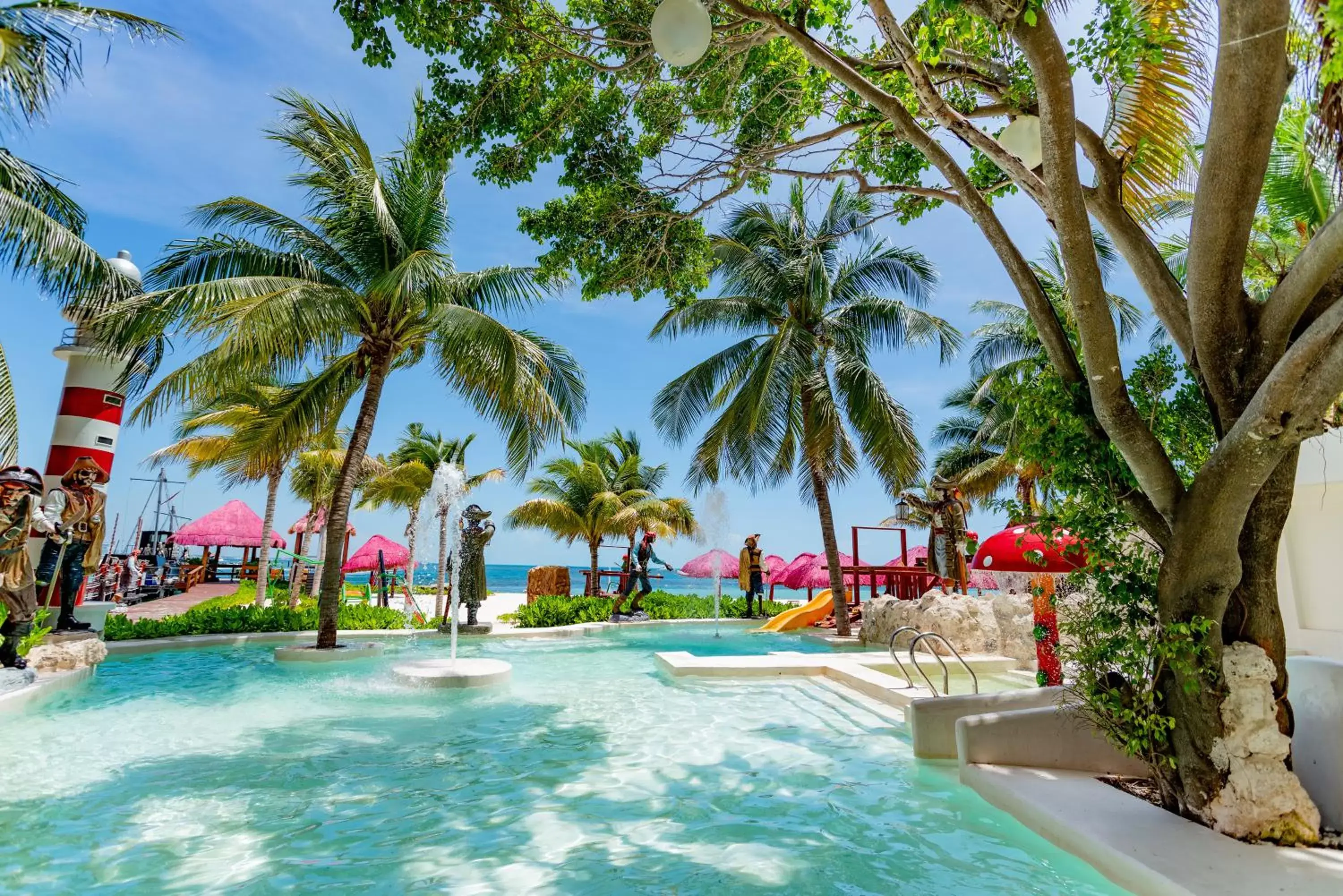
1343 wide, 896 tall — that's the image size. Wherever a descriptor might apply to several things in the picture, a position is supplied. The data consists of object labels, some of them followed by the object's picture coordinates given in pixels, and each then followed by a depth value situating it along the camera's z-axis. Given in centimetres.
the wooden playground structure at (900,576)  1748
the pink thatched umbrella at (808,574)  2505
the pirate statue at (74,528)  869
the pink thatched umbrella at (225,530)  2750
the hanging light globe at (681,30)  400
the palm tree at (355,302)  1034
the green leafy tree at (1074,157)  363
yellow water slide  1783
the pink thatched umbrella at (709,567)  3141
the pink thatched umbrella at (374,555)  2898
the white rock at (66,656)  859
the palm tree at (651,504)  2638
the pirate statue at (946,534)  1294
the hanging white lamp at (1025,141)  500
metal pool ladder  630
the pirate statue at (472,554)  1524
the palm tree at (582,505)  2614
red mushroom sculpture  609
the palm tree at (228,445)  1805
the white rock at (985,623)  1150
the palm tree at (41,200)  783
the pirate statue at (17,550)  712
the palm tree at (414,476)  2550
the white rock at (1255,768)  363
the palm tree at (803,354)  1419
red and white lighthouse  1147
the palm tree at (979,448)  2284
